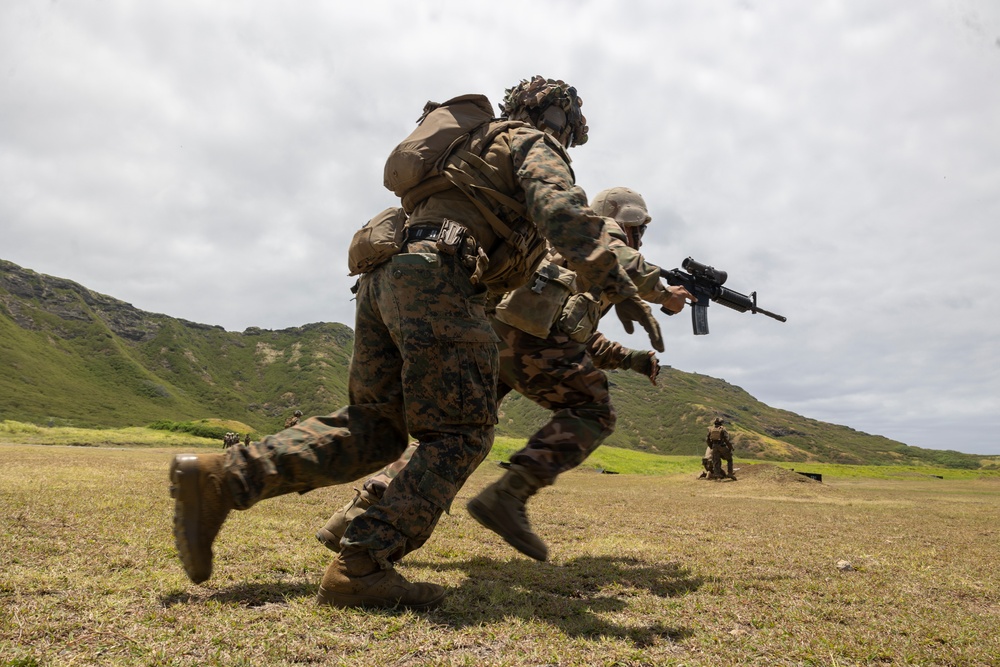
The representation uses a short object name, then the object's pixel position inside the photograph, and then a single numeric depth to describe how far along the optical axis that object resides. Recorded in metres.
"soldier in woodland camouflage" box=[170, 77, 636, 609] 2.15
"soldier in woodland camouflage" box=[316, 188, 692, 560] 2.73
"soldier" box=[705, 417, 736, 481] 17.70
